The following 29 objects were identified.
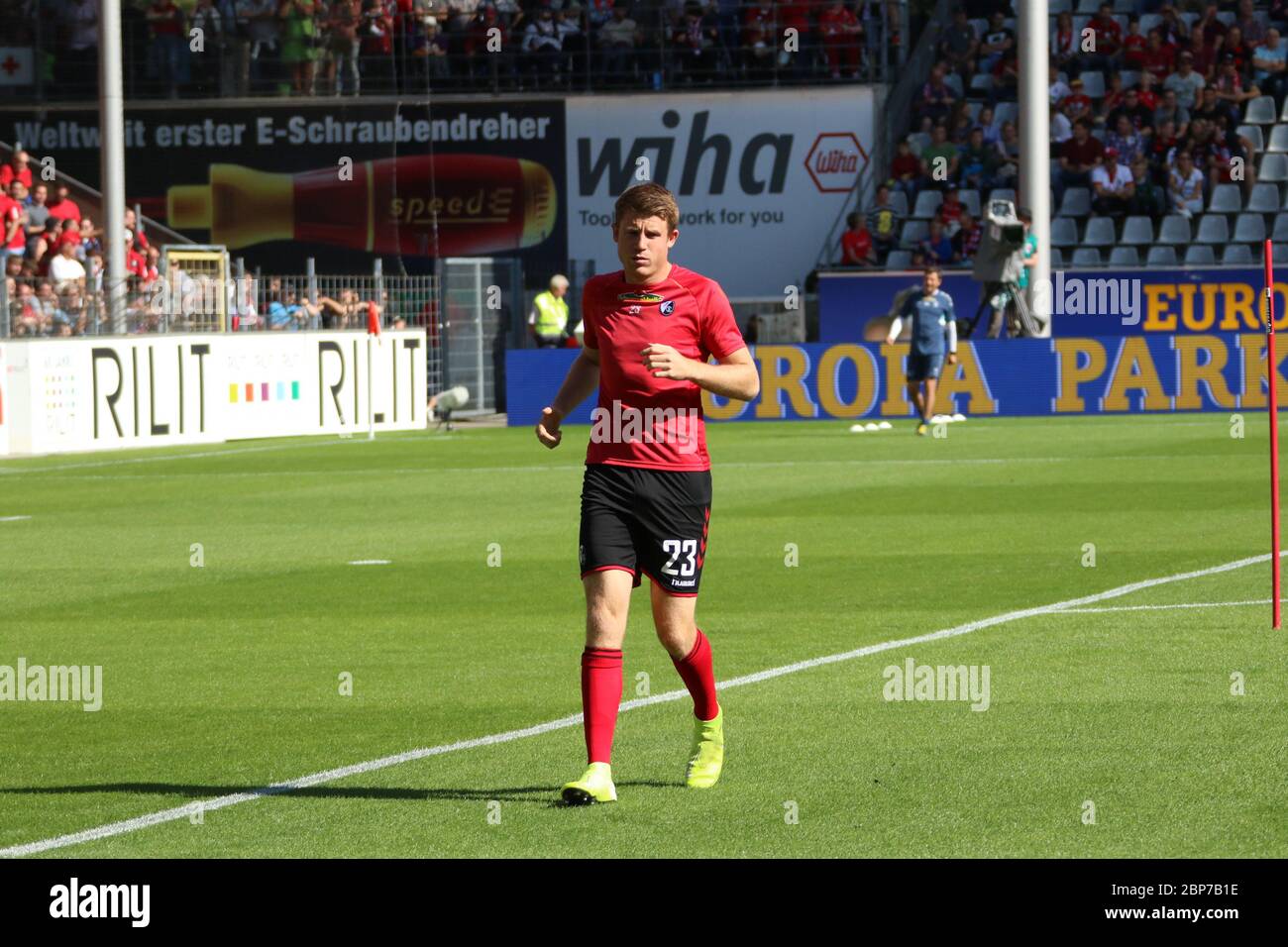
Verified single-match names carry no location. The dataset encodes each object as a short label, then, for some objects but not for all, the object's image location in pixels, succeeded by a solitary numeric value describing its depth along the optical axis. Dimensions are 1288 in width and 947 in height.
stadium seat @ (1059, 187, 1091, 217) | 38.59
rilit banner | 28.24
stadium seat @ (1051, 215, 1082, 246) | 38.16
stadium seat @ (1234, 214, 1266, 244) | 37.32
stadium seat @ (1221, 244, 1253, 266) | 36.59
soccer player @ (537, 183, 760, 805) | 7.55
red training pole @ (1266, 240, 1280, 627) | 10.84
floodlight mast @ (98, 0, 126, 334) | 32.94
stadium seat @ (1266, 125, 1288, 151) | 38.50
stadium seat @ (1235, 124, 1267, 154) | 38.50
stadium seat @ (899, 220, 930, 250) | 38.72
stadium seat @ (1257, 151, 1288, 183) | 38.19
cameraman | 32.66
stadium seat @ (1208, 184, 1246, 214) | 37.72
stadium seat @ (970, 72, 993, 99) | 40.84
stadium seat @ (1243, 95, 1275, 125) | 38.75
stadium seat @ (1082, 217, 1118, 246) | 37.94
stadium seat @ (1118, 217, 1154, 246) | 37.72
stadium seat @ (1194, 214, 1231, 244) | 37.34
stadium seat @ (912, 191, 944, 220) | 39.16
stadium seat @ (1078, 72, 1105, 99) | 40.03
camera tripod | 32.97
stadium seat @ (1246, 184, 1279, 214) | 37.69
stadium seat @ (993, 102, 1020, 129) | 40.03
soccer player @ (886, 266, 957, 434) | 28.56
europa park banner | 32.06
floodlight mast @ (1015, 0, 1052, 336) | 33.28
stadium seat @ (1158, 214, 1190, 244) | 37.56
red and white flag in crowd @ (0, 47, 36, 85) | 43.25
